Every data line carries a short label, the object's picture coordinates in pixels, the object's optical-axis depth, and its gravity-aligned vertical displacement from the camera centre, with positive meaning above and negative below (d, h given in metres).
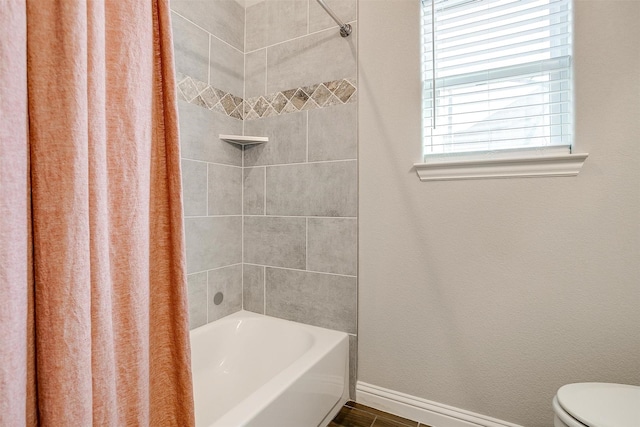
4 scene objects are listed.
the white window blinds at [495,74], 1.24 +0.56
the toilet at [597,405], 0.88 -0.59
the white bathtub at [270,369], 1.14 -0.74
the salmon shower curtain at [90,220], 0.43 -0.02
